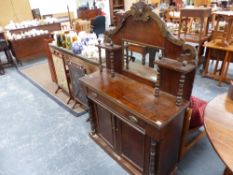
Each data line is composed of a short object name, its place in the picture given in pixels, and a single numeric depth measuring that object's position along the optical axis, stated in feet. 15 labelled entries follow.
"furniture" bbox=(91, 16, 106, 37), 18.07
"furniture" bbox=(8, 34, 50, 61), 14.08
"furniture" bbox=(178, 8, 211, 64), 9.86
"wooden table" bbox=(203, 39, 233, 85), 9.63
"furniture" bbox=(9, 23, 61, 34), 14.59
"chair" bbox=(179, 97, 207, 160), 4.95
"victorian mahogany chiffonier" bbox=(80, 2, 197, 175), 4.05
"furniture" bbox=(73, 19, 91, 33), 15.20
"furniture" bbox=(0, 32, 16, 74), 13.76
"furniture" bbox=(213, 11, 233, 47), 9.40
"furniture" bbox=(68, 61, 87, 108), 7.46
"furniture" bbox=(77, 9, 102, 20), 22.00
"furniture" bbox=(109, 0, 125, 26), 23.10
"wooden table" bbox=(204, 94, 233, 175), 3.05
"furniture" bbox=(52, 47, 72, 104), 8.65
